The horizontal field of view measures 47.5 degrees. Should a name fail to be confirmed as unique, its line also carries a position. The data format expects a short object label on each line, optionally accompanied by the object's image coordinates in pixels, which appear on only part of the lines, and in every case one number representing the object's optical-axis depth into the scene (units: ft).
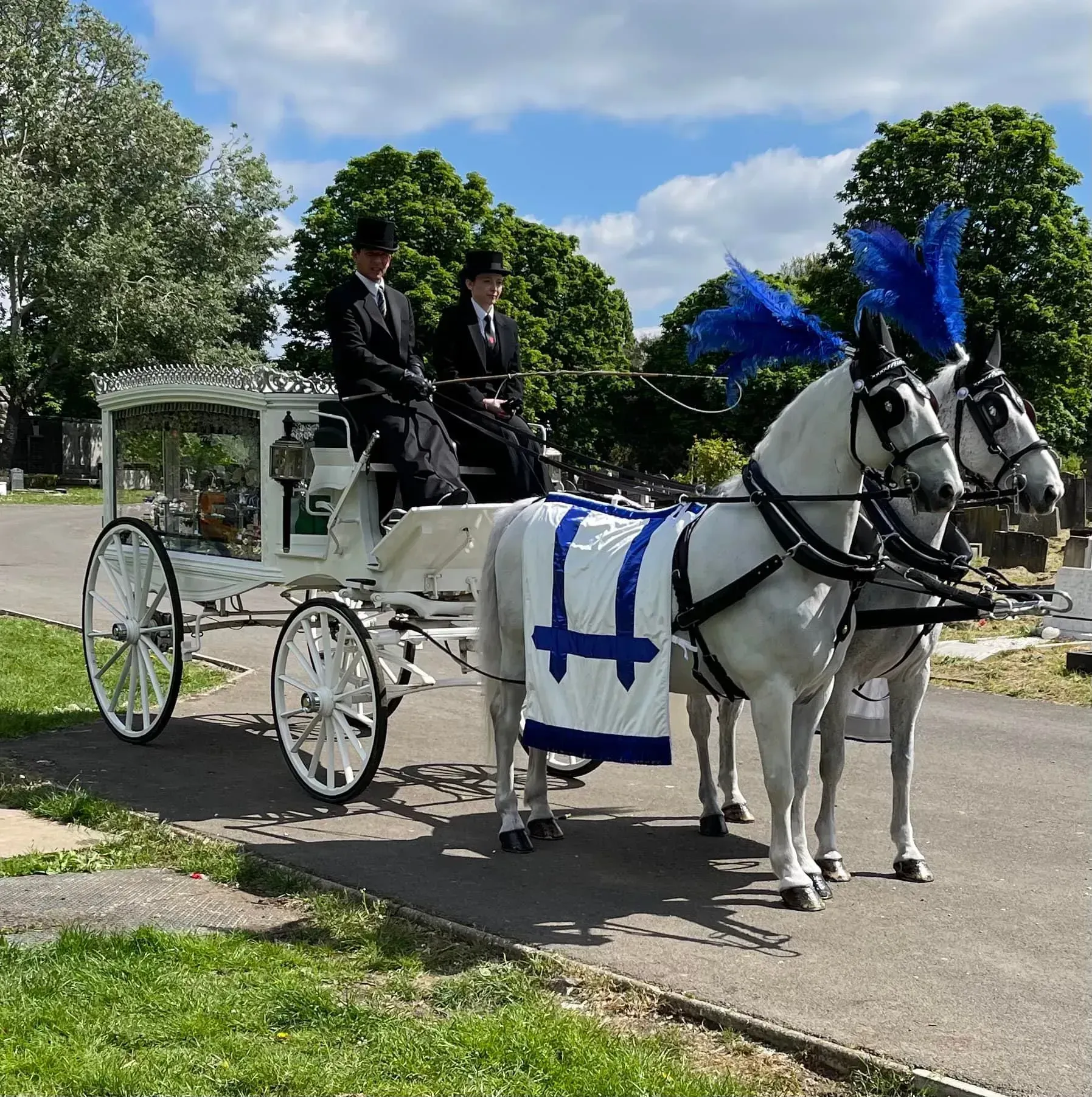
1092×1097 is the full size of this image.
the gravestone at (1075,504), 86.07
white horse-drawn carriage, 23.80
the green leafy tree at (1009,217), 100.73
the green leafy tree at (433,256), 125.29
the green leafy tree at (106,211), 131.75
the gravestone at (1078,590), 41.60
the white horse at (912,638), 17.62
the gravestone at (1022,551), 58.49
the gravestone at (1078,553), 51.49
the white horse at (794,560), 16.57
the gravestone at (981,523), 67.36
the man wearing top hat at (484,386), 25.43
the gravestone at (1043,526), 75.77
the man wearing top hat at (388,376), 23.63
